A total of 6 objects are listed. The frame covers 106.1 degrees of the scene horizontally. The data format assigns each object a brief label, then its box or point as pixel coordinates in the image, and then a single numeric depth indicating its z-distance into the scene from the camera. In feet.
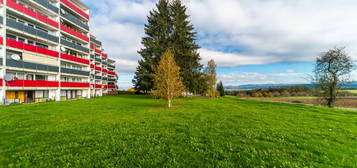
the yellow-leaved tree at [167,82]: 50.83
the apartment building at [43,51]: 71.20
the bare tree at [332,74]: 61.57
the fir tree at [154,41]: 96.43
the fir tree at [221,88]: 157.79
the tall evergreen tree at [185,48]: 95.45
